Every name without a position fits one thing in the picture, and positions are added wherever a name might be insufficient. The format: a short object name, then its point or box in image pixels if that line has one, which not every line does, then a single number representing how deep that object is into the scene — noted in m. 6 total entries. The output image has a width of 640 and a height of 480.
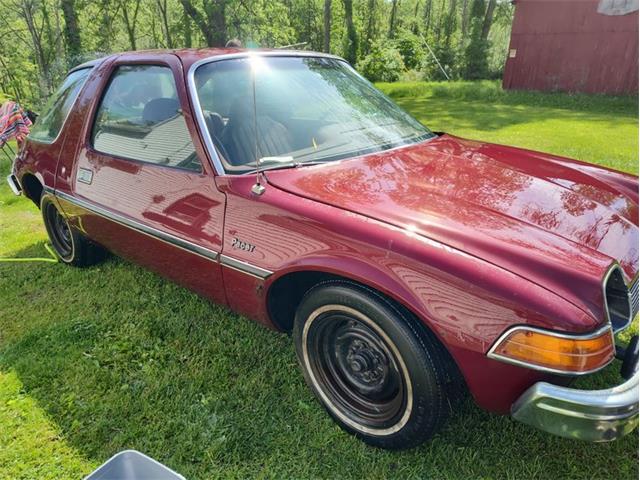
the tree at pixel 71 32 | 15.82
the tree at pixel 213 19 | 14.34
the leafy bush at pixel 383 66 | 23.17
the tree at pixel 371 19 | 35.25
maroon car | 1.47
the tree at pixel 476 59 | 21.11
